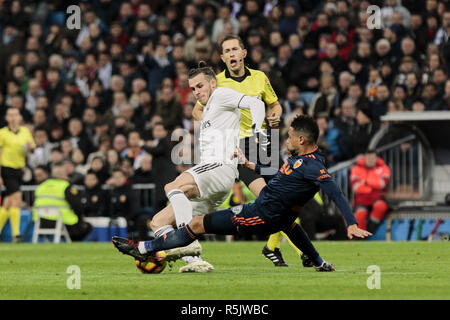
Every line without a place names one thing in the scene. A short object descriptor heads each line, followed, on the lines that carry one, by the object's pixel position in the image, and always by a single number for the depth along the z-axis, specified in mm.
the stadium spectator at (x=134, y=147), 21969
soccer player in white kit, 10789
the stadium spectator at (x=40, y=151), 23672
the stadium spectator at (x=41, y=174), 22000
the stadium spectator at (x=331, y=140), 19844
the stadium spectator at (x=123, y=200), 20500
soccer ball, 10555
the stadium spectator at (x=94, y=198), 21156
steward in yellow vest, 20609
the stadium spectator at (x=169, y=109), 22095
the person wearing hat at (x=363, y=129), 19594
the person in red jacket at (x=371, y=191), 18672
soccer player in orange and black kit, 9938
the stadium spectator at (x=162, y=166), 20172
